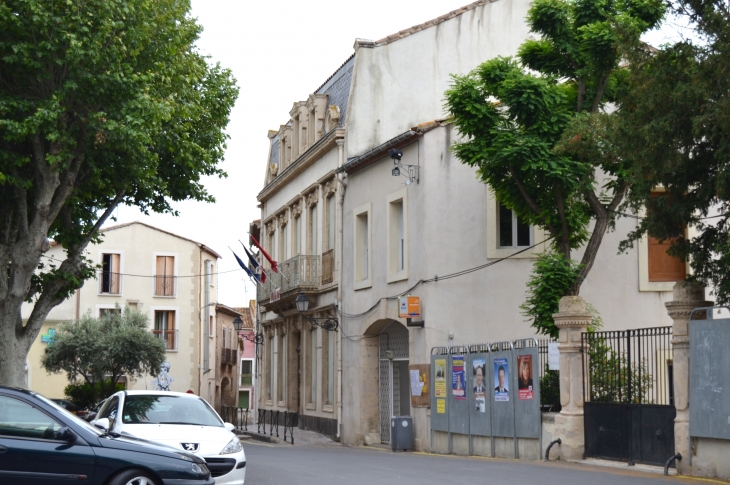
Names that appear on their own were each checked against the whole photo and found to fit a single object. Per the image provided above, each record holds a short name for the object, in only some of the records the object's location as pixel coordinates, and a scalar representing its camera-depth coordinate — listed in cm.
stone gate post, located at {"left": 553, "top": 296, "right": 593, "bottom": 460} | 1894
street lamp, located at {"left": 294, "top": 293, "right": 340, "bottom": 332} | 3178
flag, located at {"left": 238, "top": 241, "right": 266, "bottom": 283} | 3753
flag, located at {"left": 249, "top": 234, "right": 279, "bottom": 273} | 3584
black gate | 1686
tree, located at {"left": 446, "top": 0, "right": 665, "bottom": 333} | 2138
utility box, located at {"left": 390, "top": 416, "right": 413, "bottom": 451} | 2556
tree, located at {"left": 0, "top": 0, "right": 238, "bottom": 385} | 1930
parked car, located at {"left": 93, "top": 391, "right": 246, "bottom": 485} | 1288
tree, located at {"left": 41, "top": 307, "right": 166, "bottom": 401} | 5159
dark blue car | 1000
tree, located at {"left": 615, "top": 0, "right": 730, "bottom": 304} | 1387
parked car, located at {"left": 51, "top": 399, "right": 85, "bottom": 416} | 3722
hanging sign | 2617
